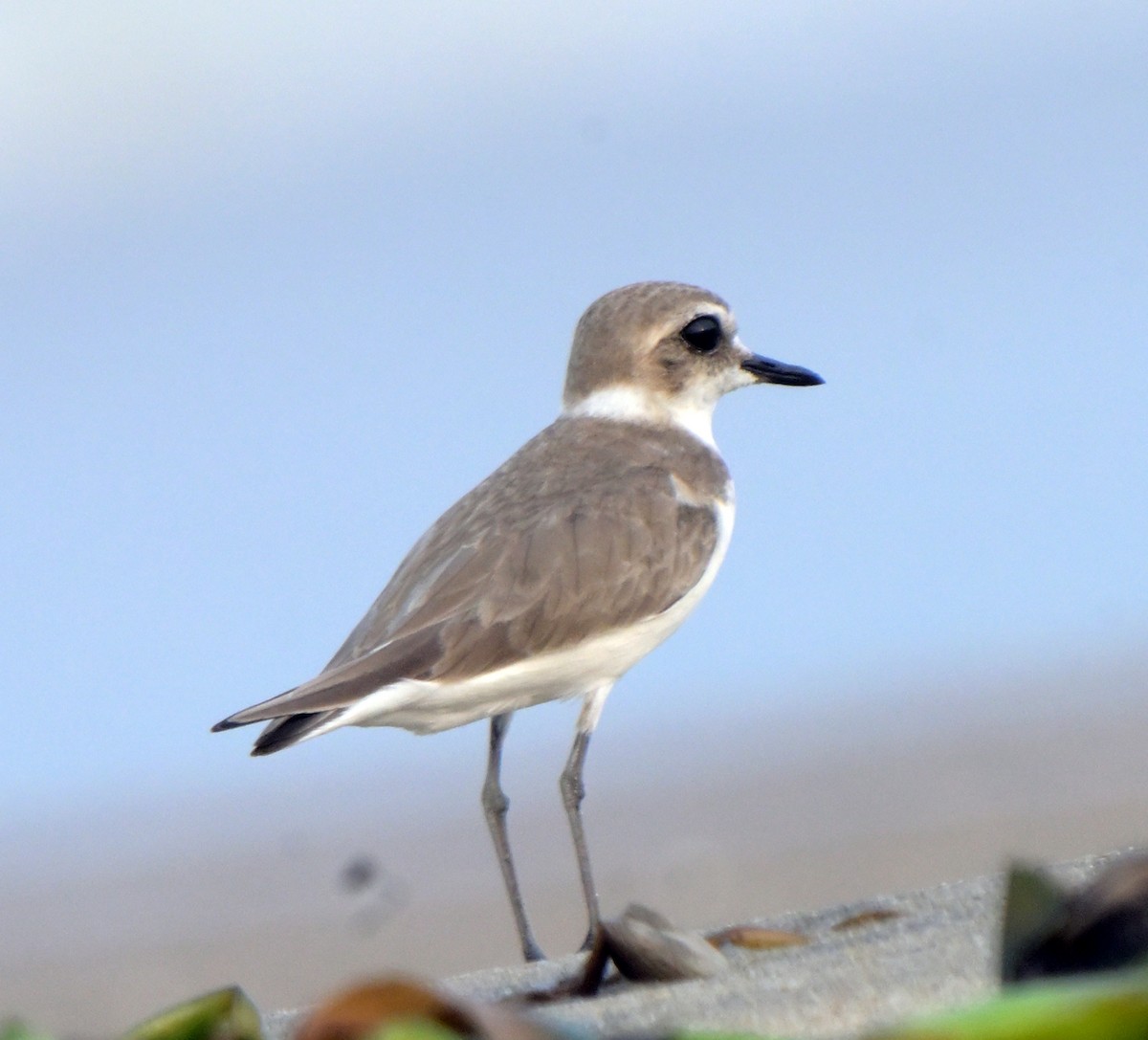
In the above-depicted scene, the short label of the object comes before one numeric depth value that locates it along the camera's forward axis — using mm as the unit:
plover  4048
